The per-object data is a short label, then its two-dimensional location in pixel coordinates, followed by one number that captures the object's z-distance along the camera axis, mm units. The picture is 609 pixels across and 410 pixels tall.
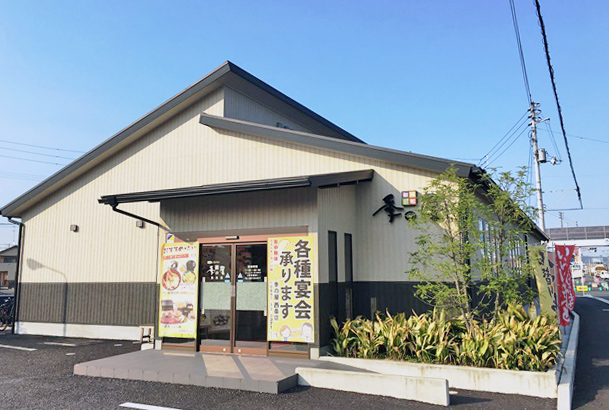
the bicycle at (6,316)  14281
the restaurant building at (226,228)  8523
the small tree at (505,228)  7504
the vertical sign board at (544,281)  8117
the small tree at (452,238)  7379
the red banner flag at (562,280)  8477
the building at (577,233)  61706
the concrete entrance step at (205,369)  6637
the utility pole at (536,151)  21875
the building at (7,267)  45719
